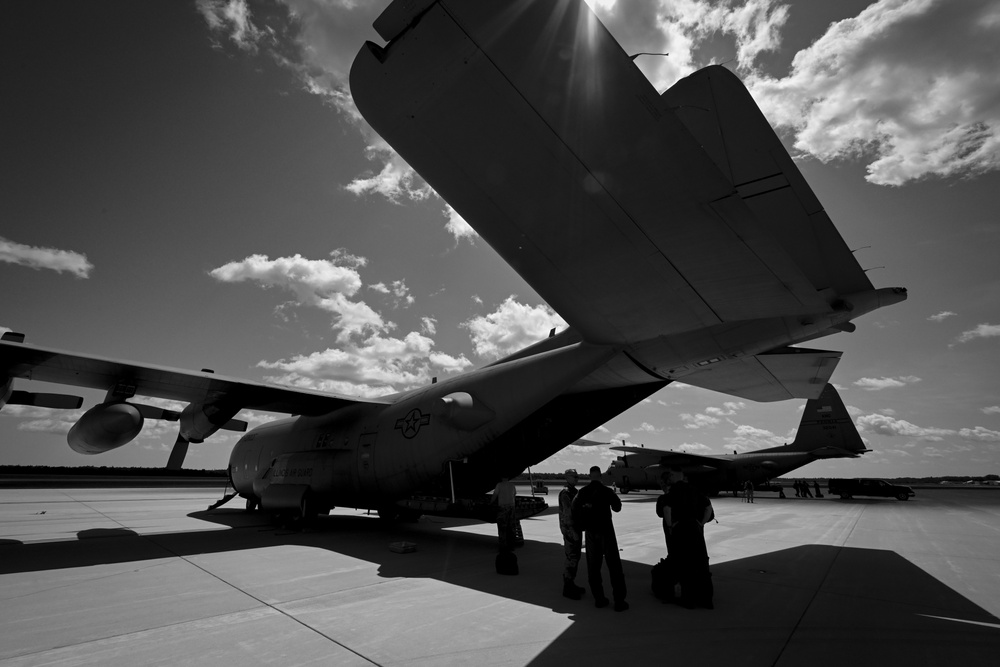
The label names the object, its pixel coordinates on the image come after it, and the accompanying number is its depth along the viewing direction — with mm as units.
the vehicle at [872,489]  29562
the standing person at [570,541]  5164
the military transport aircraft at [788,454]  25547
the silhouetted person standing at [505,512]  6414
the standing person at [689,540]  4816
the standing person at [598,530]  4773
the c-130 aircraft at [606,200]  3439
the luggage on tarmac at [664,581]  5051
